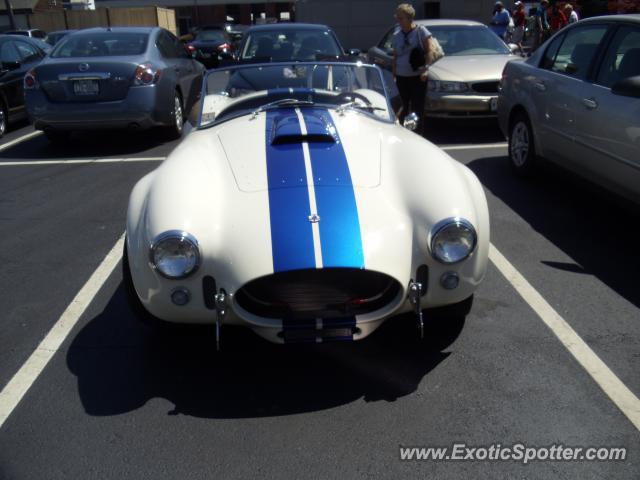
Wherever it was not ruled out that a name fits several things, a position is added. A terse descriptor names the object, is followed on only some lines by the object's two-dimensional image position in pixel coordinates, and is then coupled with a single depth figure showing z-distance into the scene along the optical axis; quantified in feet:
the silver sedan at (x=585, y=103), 15.74
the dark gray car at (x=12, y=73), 32.55
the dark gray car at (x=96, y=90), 27.17
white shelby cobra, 10.00
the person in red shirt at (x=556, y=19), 51.80
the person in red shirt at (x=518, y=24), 60.49
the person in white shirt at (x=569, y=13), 51.16
